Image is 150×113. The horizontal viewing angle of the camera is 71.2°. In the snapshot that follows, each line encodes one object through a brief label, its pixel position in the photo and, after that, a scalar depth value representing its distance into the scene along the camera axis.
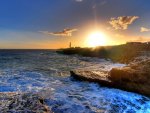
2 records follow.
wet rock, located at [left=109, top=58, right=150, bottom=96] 7.43
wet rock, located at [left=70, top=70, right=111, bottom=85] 8.73
